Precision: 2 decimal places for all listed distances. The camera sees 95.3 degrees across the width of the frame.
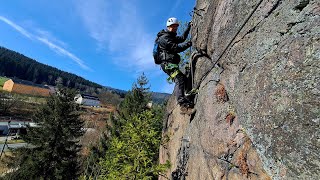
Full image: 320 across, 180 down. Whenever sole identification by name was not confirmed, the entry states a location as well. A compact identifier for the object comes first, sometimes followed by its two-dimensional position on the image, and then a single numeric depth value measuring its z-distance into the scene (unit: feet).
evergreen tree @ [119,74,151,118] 59.38
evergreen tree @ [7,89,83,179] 42.32
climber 13.55
